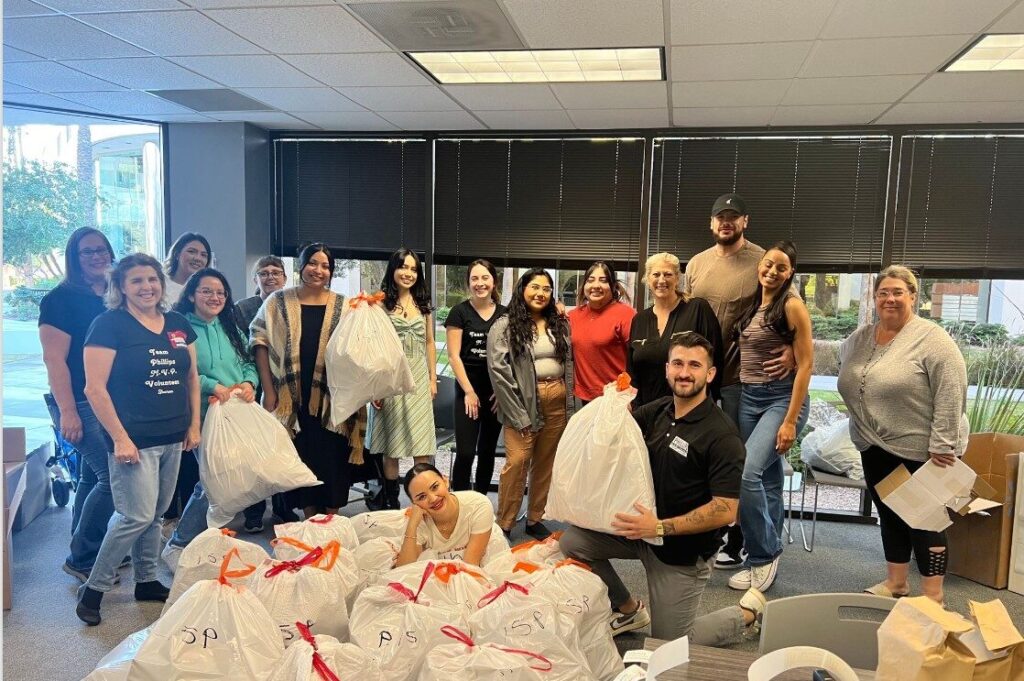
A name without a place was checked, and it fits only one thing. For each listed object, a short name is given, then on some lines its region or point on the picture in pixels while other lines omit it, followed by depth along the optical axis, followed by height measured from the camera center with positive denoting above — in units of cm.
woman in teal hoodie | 323 -41
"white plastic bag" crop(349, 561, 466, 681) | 181 -95
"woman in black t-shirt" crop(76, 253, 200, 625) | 274 -54
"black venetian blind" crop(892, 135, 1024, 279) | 409 +44
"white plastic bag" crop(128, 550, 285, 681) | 174 -95
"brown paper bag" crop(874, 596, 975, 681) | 101 -52
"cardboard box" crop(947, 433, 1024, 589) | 341 -116
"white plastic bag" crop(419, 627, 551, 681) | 160 -90
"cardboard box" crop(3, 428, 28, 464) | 350 -93
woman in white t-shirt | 254 -92
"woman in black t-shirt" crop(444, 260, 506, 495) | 375 -51
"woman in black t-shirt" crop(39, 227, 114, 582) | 301 -45
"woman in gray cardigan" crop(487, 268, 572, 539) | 358 -52
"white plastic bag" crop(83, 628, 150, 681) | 193 -117
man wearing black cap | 346 -1
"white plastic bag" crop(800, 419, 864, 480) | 381 -94
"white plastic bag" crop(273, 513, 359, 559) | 252 -95
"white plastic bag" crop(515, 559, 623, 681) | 212 -99
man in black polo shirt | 223 -70
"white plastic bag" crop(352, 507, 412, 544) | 280 -102
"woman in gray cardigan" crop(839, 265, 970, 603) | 283 -48
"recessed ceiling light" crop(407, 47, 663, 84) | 312 +95
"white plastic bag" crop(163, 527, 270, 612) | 244 -100
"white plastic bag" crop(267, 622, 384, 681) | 156 -90
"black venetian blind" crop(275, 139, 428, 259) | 488 +50
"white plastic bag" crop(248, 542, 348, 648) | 206 -97
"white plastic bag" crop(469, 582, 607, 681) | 182 -93
